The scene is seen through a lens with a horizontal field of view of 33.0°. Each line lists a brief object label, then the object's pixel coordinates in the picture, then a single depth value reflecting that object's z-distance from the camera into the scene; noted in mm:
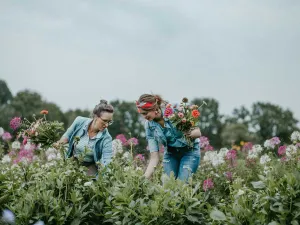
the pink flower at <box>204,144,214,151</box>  8508
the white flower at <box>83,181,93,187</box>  4070
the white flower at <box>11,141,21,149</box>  9195
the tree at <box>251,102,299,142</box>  47956
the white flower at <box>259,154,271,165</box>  7359
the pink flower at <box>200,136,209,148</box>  8453
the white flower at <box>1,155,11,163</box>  8184
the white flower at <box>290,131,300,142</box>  7475
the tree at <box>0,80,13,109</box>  49000
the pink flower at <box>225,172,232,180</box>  7258
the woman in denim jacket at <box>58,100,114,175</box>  5434
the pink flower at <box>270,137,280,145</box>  8258
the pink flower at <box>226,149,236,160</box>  7888
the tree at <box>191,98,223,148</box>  56938
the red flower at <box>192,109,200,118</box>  4879
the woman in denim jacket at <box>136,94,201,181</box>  5160
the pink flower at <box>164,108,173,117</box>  5074
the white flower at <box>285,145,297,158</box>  7191
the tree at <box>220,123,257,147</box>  50459
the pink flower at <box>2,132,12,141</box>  9067
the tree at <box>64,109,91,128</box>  49219
